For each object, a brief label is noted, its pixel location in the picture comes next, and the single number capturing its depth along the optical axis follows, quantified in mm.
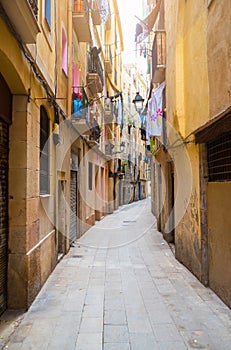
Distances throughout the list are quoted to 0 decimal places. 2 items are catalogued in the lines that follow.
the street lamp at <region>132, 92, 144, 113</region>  14430
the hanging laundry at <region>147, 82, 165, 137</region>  11289
